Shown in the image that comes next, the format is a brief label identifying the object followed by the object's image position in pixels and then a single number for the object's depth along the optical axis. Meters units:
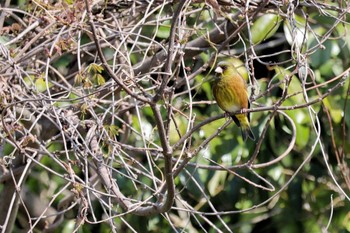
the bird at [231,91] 8.45
